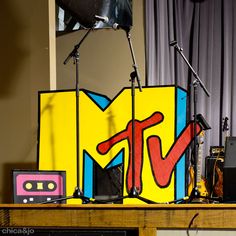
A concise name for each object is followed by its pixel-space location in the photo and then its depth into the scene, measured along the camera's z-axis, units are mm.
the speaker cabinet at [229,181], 6975
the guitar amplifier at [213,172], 8642
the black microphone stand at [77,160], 7108
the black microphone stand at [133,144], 7130
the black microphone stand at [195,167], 7225
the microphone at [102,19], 7155
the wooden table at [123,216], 6615
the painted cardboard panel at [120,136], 7296
